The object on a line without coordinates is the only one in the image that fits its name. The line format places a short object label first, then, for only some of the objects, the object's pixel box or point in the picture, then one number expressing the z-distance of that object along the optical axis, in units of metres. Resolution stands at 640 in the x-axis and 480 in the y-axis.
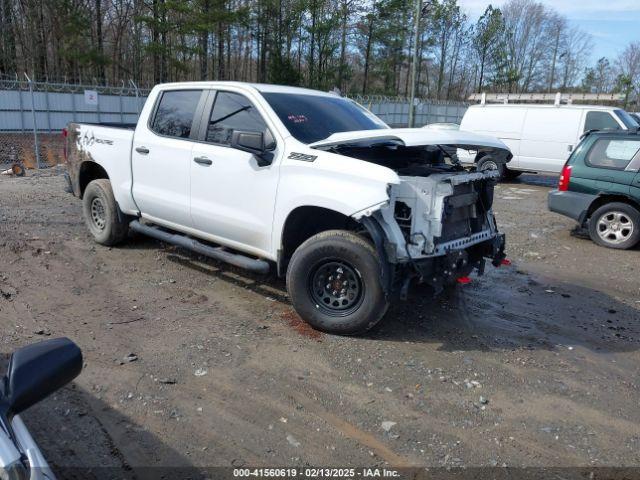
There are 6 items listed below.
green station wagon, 8.27
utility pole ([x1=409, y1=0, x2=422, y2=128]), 25.03
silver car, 1.63
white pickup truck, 4.40
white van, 14.01
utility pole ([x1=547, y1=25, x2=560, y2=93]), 66.31
